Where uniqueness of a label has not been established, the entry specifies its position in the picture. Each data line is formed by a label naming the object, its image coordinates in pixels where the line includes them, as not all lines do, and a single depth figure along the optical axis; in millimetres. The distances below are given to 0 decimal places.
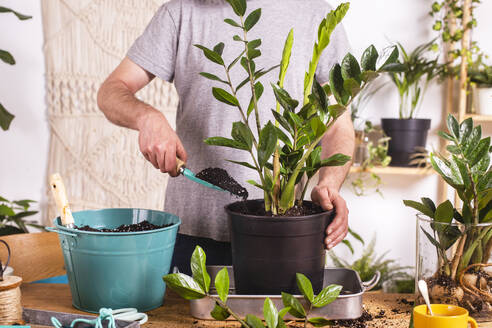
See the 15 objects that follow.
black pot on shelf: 2363
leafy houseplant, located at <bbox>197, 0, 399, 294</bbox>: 892
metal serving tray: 950
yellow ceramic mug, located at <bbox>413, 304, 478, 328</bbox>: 757
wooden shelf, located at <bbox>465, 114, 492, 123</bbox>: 2236
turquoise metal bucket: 1002
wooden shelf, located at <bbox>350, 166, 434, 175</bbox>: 2357
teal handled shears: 894
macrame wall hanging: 2596
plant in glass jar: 938
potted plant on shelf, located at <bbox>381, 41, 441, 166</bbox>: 2361
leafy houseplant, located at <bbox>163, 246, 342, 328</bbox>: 845
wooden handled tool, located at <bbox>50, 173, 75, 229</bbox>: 1041
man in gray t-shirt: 1390
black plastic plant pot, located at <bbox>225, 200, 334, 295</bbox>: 936
